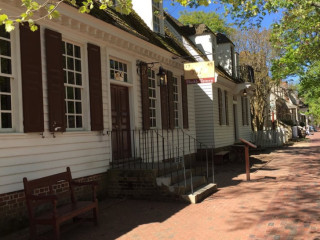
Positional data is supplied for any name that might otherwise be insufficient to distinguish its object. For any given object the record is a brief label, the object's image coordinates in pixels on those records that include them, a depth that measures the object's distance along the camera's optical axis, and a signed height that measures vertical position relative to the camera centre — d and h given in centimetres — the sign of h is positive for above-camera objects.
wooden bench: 505 -122
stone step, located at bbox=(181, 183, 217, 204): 771 -154
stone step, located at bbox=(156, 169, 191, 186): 791 -117
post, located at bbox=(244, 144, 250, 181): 1048 -119
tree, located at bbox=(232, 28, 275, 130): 2800 +515
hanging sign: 1085 +171
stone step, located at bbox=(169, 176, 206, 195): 784 -137
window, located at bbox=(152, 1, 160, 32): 1337 +429
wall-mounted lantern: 1072 +158
